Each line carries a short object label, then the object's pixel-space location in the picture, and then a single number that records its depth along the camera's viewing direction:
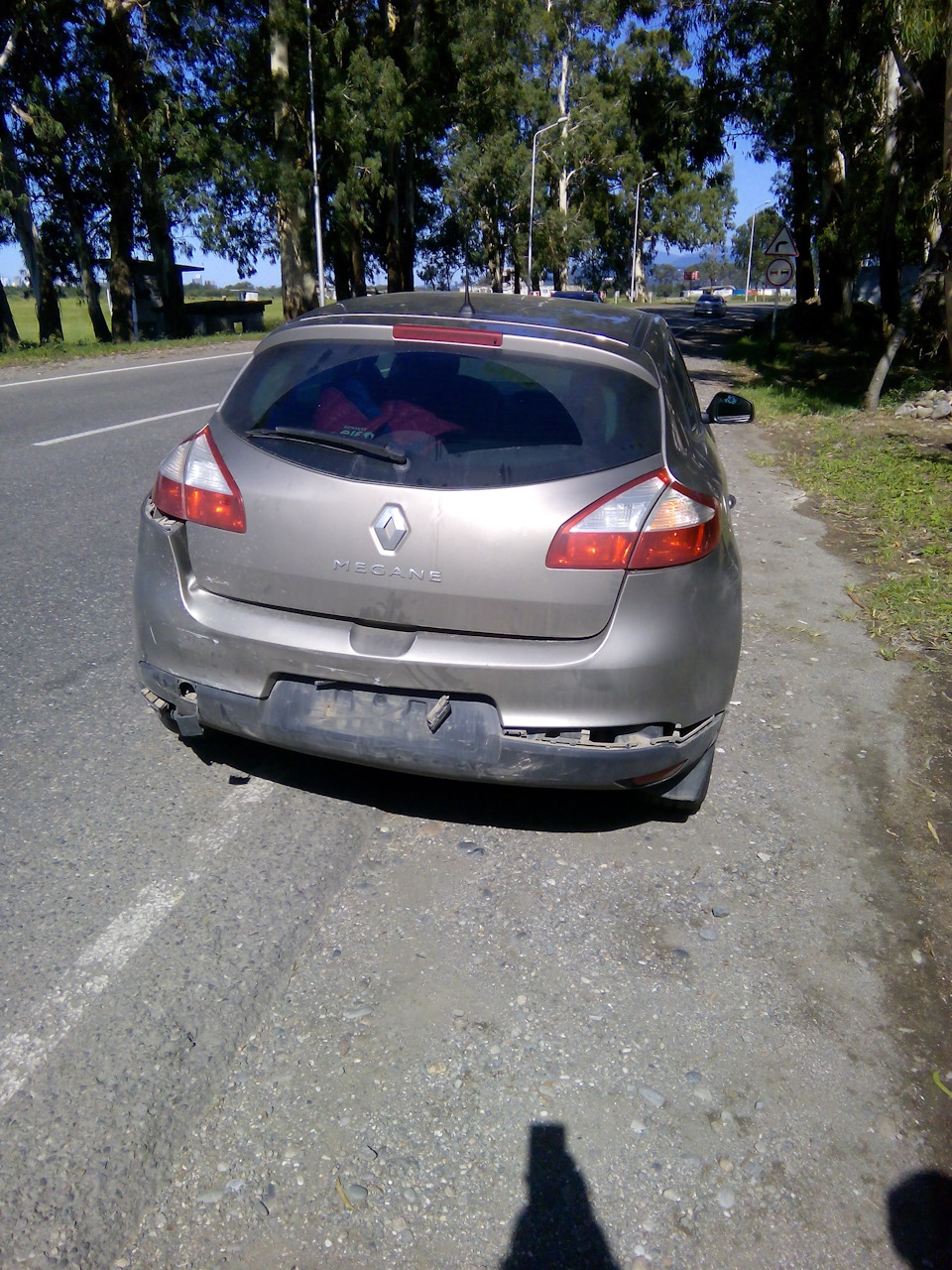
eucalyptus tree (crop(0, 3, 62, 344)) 28.83
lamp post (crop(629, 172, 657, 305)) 69.96
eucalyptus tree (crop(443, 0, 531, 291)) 37.34
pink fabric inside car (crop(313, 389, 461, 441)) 3.24
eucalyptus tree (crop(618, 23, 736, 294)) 27.38
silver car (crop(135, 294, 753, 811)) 3.08
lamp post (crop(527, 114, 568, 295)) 53.16
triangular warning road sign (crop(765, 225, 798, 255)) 23.77
